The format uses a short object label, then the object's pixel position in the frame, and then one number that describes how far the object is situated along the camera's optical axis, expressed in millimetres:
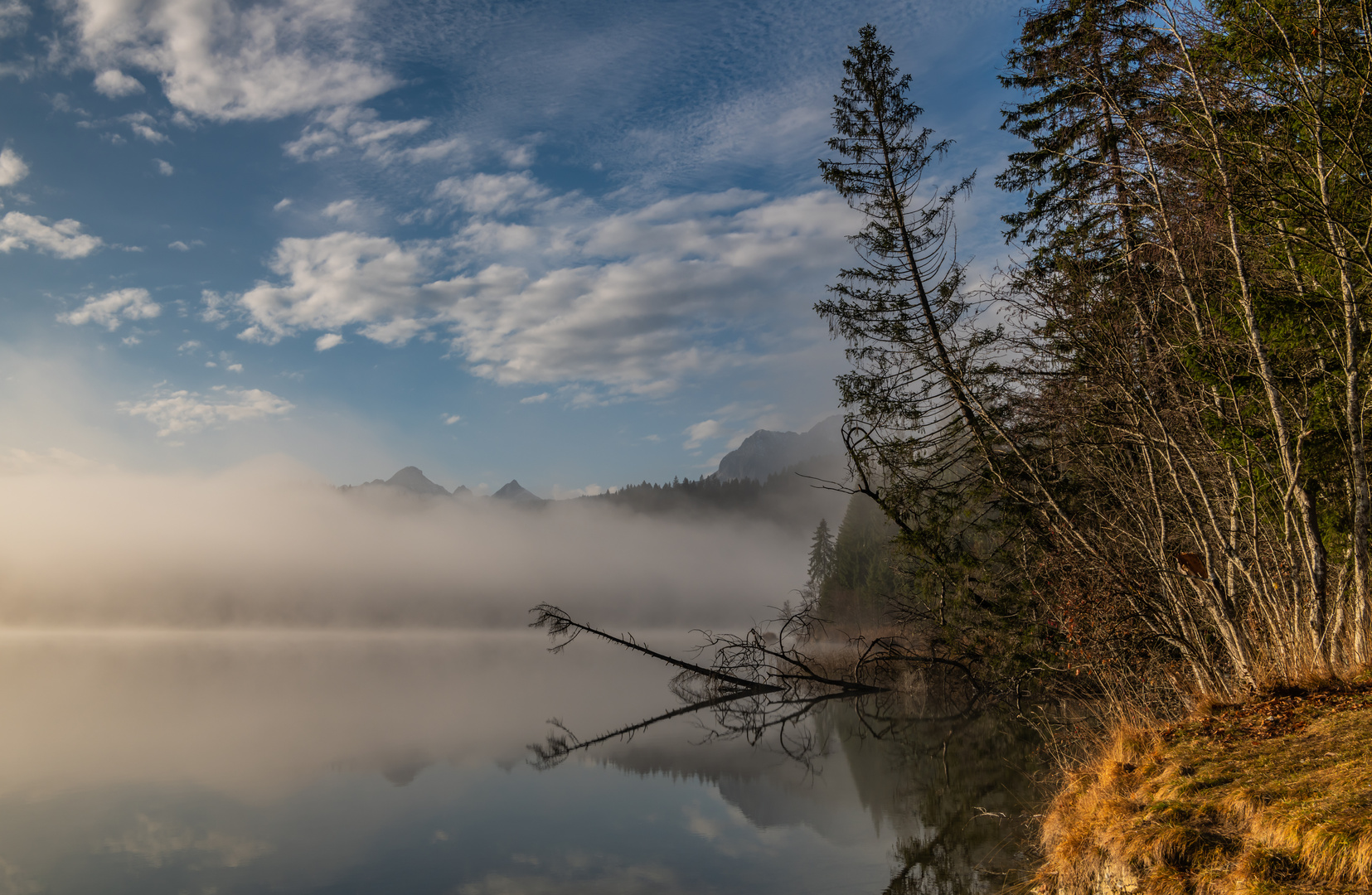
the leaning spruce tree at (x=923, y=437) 14992
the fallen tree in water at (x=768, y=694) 18766
